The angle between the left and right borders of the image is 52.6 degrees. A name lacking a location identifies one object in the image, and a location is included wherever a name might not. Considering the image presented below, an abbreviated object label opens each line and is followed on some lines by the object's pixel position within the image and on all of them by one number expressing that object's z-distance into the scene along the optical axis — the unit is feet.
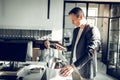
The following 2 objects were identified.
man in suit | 4.00
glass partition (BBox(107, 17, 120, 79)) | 13.32
